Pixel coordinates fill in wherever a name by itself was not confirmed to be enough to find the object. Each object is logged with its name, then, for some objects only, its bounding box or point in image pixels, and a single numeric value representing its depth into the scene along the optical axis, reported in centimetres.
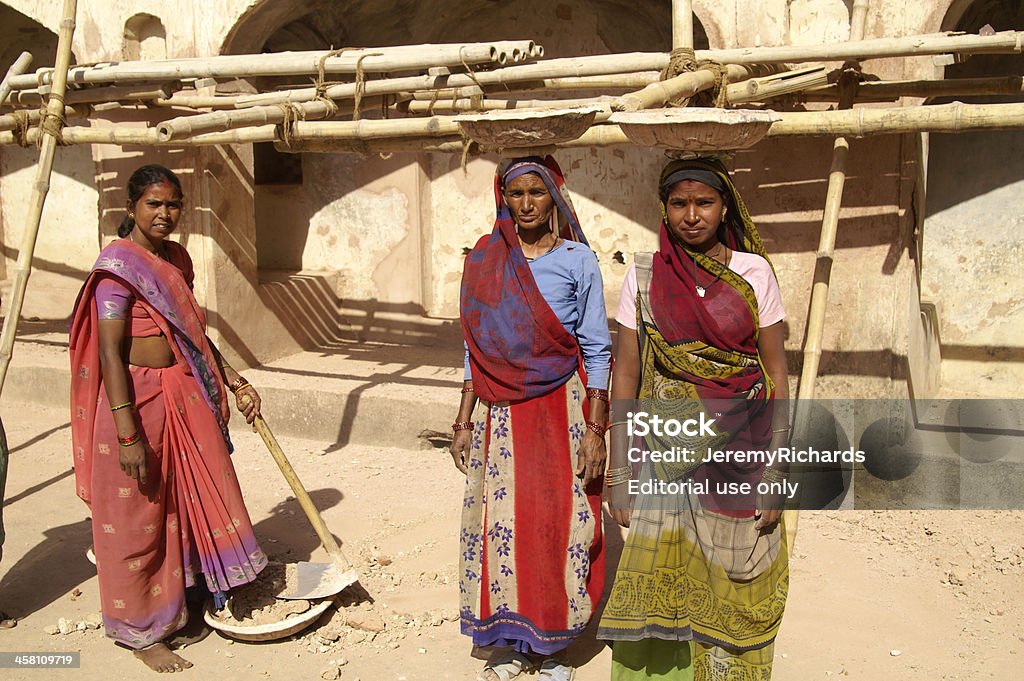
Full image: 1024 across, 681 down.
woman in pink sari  363
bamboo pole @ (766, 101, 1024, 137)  391
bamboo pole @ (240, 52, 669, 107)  458
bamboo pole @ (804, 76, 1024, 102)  502
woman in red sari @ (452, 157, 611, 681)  336
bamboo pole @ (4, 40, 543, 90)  468
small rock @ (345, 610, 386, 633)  401
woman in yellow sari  281
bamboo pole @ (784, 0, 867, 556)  438
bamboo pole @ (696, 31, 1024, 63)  426
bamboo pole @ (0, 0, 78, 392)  484
